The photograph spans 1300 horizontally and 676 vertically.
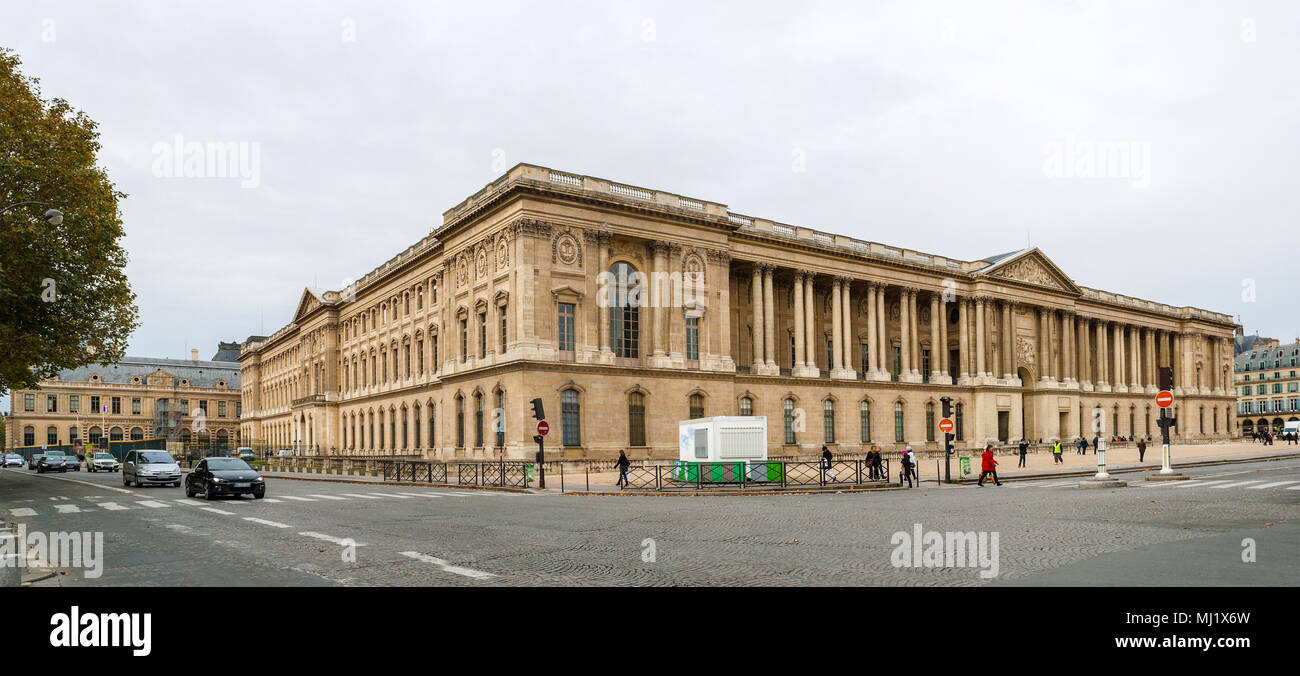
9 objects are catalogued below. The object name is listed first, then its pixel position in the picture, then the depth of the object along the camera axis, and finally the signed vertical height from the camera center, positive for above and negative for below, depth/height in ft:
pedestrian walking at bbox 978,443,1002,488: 103.86 -11.53
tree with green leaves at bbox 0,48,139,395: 99.45 +16.49
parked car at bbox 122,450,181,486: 121.29 -12.60
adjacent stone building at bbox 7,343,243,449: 398.83 -11.80
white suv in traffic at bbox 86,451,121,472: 211.41 -20.21
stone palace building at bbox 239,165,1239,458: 158.81 +8.21
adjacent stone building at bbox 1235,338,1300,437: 431.43 -11.25
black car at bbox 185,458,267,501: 89.04 -10.40
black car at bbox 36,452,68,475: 204.85 -19.25
